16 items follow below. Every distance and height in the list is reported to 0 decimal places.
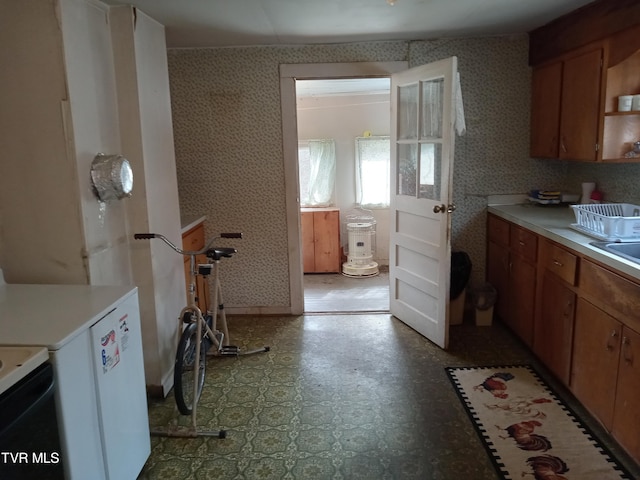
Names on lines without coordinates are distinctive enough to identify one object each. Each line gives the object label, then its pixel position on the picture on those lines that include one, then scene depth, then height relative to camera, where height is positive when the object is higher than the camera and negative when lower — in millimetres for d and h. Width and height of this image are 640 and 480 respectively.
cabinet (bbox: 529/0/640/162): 2646 +463
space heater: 5627 -1051
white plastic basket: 2402 -337
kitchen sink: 2301 -429
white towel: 3169 +296
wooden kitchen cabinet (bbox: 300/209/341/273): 5762 -909
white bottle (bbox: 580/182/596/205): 3369 -225
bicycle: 2387 -949
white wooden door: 3117 -224
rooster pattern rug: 2074 -1308
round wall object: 2217 -26
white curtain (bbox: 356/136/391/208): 6121 -99
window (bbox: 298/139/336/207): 6180 -96
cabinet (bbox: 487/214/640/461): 2027 -843
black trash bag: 3664 -848
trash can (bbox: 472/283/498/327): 3658 -1072
